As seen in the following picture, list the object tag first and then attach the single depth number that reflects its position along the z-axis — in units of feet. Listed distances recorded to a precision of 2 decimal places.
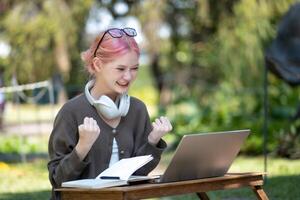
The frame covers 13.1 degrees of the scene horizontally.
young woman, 19.21
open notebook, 17.14
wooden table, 16.55
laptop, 17.57
